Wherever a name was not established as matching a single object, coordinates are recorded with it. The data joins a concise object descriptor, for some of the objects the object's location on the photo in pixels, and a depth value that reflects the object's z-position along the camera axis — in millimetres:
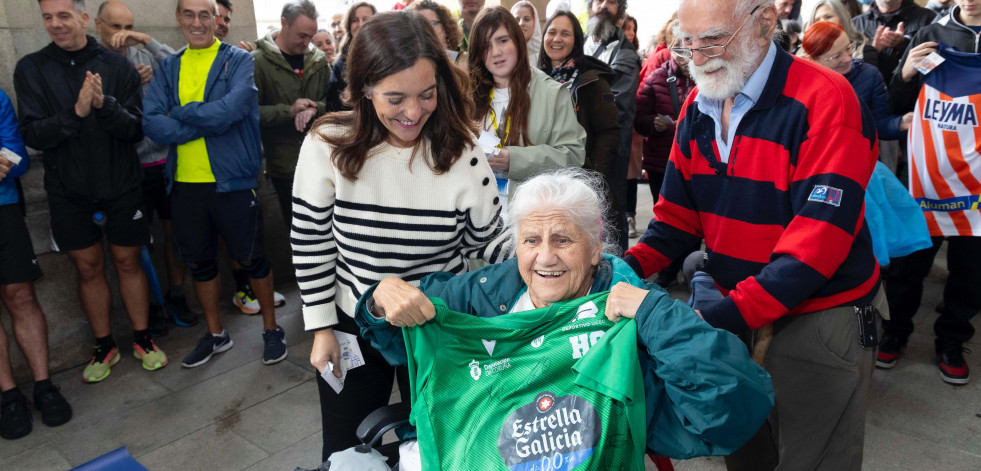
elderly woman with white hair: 1525
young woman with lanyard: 3322
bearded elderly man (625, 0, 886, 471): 1776
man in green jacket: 4605
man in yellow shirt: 3998
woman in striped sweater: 1934
